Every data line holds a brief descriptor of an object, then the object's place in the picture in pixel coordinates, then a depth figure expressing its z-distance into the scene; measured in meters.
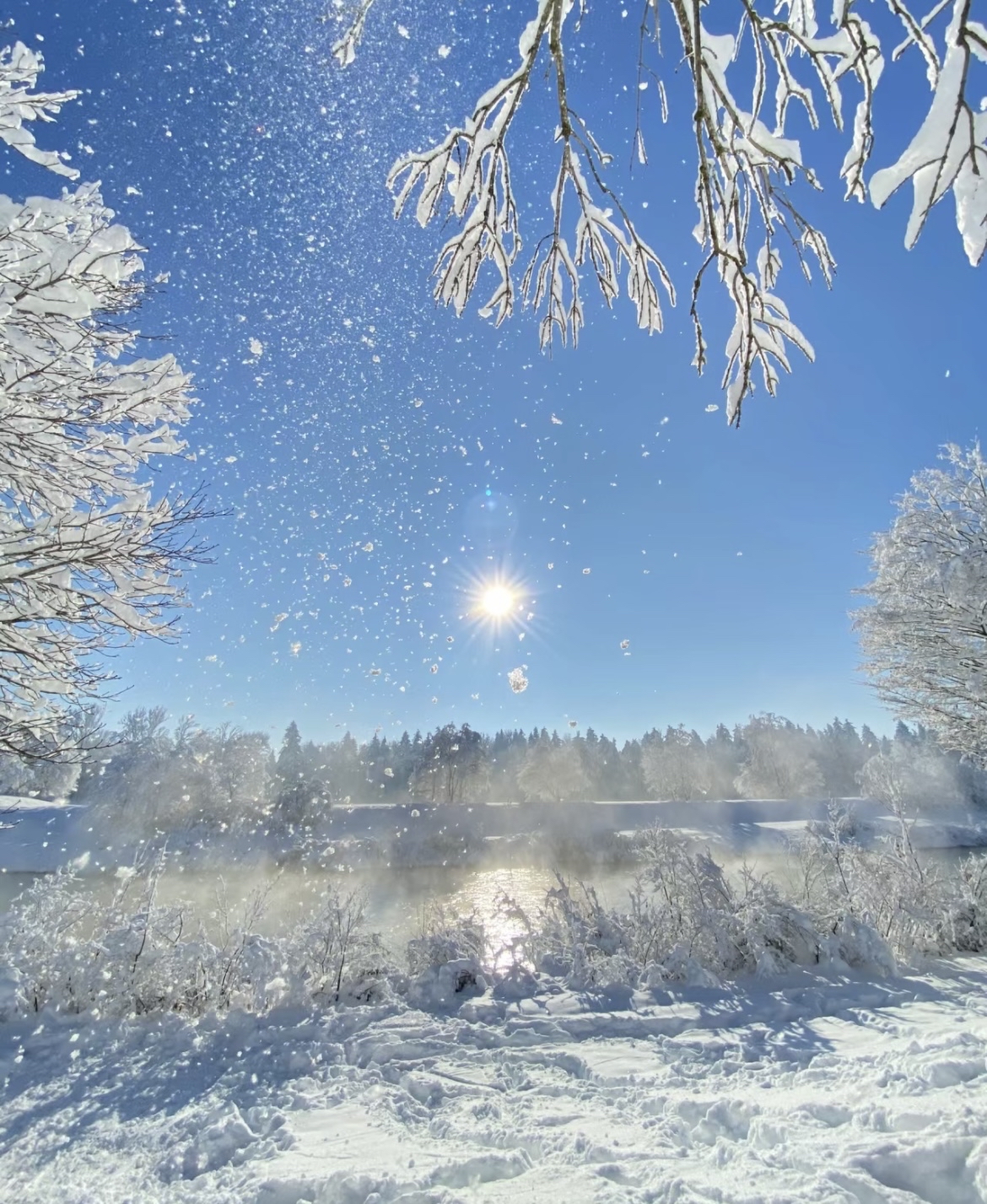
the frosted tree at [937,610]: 9.36
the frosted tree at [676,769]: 64.59
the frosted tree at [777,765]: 62.72
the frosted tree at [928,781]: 43.19
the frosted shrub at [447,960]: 6.45
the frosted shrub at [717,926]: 7.23
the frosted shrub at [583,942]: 6.88
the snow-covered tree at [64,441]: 3.29
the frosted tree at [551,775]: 58.81
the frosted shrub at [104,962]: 5.93
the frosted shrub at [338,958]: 6.48
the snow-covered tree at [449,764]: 58.19
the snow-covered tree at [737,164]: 1.29
